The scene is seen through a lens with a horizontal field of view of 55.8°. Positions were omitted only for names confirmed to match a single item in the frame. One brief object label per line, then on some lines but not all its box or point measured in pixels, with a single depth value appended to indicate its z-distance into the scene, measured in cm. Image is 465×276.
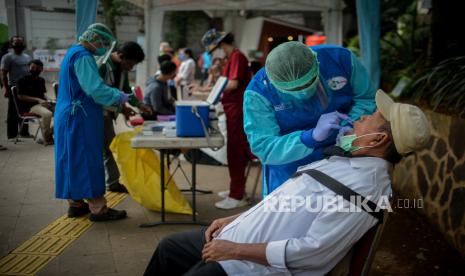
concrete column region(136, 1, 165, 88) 771
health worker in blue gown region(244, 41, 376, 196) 204
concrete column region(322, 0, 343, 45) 803
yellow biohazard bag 399
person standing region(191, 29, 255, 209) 441
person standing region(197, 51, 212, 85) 1159
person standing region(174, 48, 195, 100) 1011
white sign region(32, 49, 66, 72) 284
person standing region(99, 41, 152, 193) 422
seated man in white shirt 162
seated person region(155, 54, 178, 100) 723
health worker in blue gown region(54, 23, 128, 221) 343
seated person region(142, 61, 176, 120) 553
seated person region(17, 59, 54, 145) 267
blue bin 352
